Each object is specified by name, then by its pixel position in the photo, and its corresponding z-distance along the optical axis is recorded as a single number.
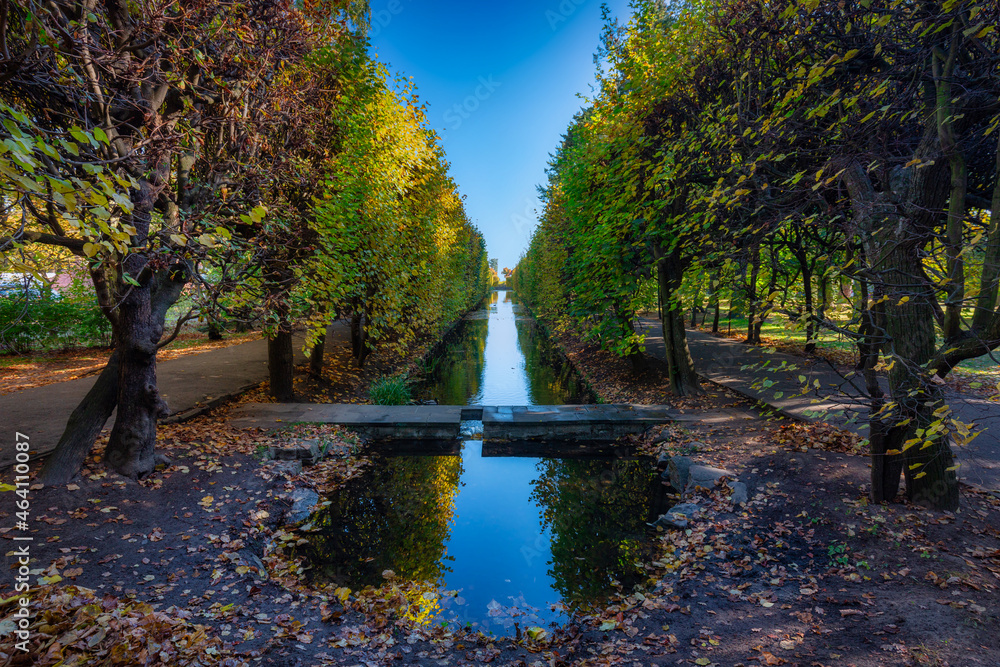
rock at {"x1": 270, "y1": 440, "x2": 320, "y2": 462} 7.88
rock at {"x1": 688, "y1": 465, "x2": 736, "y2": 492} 6.77
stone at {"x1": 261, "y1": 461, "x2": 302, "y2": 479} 7.21
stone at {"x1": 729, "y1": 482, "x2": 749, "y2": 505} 6.16
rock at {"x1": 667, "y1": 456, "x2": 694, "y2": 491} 7.37
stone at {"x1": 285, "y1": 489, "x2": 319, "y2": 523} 6.39
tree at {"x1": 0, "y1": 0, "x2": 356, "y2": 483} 5.09
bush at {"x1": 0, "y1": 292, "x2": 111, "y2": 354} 14.63
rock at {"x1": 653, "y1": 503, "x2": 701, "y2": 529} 6.05
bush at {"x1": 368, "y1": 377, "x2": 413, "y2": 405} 11.77
